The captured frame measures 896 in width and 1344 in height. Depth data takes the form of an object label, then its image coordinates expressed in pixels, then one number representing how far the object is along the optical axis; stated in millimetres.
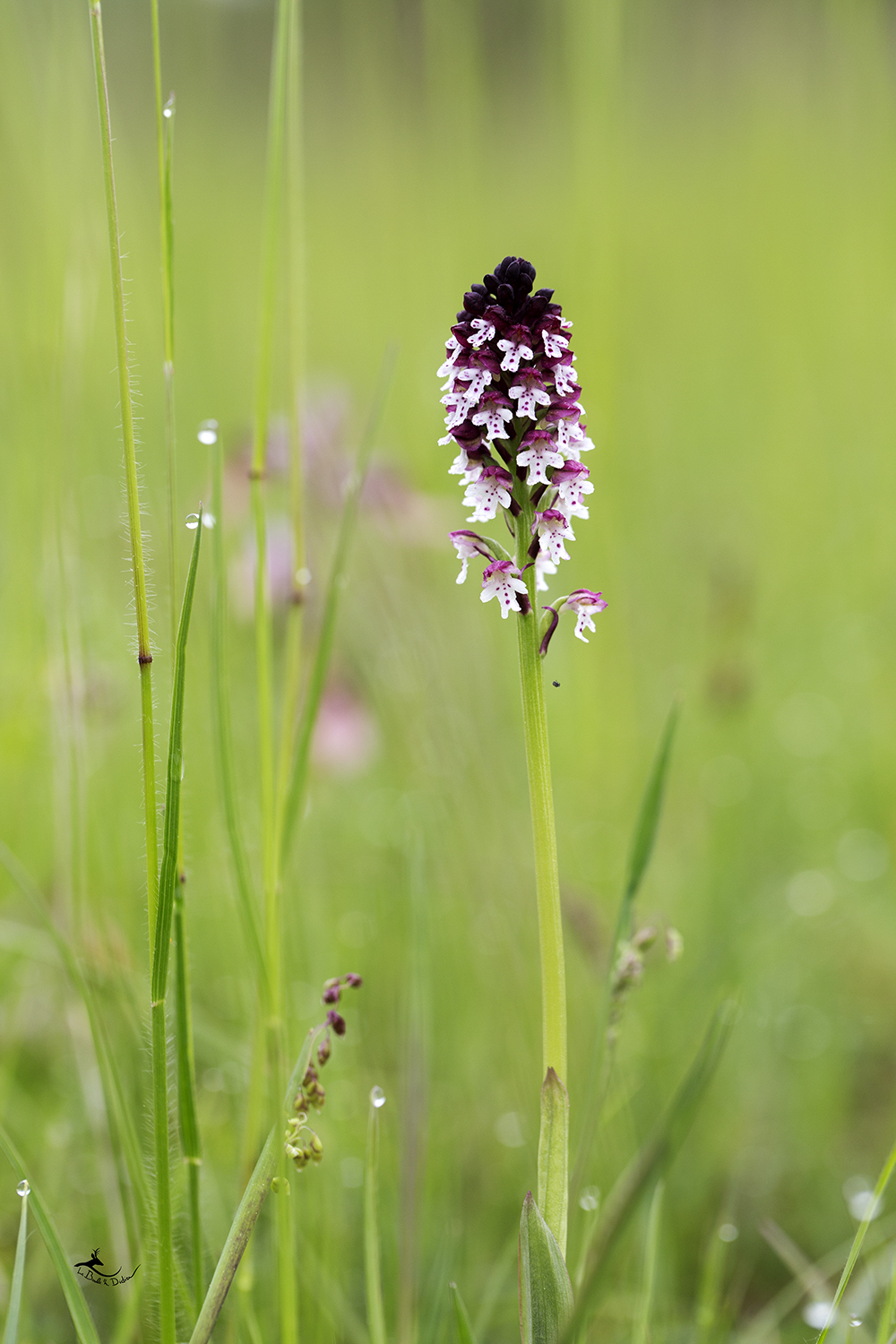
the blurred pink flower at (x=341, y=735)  1108
